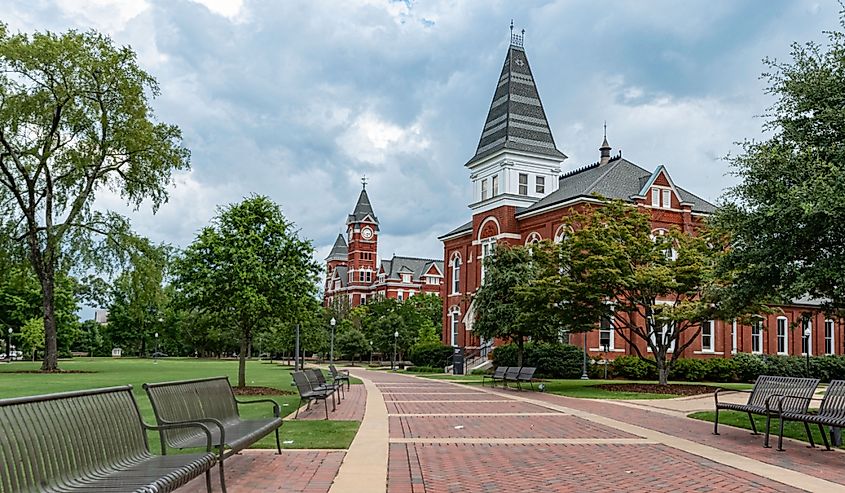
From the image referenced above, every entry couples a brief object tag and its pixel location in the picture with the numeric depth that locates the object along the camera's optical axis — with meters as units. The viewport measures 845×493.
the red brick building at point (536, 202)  45.00
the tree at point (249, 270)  20.55
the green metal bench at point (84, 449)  4.79
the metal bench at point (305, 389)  14.55
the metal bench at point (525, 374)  25.18
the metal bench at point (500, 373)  27.16
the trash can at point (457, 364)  42.97
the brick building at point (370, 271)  107.50
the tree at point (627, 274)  25.19
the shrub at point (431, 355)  50.03
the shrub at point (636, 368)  38.56
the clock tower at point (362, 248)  108.25
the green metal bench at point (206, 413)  7.48
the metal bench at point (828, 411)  10.70
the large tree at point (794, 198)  12.75
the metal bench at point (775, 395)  11.67
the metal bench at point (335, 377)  20.11
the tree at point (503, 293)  33.97
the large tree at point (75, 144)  34.94
